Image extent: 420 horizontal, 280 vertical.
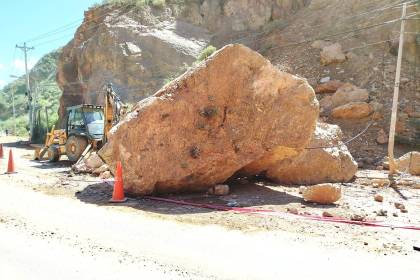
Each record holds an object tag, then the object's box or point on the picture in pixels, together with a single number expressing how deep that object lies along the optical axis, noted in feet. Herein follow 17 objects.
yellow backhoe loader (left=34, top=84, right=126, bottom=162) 48.37
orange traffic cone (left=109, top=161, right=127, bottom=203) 26.32
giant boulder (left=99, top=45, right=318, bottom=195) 27.86
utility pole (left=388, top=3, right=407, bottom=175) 37.77
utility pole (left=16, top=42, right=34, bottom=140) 105.91
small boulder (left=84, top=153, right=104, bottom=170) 39.96
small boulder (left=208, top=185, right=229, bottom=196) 28.53
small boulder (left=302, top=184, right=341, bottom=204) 25.26
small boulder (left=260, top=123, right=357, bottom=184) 33.96
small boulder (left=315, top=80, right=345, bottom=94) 62.49
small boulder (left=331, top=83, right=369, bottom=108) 58.85
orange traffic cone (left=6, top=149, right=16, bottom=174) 40.27
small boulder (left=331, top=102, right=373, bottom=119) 56.90
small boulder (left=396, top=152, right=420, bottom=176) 40.60
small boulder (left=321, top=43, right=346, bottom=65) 66.23
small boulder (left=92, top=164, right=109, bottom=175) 38.23
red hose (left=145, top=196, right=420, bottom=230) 20.51
